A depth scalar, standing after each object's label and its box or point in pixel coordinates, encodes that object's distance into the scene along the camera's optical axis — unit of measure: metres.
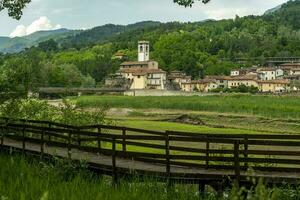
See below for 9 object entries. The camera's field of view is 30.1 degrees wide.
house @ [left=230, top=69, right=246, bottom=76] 195.27
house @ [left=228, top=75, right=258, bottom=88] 169.86
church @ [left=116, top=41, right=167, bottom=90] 162.38
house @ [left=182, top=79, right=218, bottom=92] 171.62
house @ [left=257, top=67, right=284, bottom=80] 193.60
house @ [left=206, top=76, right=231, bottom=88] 172.45
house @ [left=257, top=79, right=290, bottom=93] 167.30
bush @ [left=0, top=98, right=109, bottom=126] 27.70
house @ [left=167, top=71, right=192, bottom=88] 179.12
